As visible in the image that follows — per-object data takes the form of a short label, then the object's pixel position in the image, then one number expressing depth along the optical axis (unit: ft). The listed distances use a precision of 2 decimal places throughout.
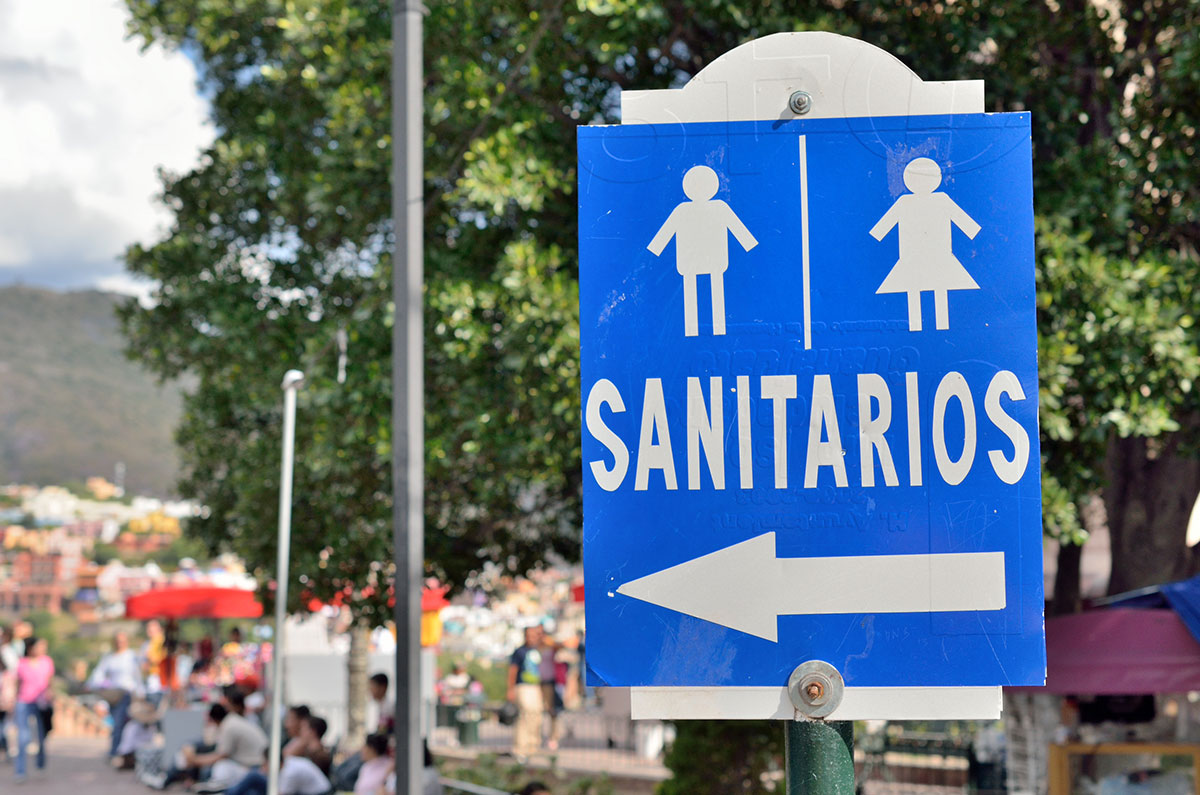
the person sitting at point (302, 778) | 31.81
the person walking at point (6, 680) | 55.42
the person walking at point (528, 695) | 52.85
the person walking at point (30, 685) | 50.14
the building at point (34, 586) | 426.10
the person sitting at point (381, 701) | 38.55
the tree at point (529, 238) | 26.55
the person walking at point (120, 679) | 55.98
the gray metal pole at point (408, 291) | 21.98
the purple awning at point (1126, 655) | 26.53
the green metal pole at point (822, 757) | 6.57
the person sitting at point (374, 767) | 30.99
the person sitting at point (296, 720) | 35.35
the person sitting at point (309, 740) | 35.09
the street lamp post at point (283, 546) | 30.60
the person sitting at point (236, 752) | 38.01
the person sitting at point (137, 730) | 54.54
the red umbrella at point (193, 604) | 62.18
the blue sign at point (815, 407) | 6.50
